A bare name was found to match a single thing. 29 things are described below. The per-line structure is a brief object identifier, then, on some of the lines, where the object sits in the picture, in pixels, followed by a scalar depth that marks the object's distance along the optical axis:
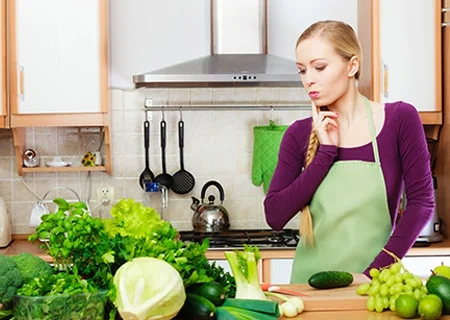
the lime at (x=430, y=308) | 1.83
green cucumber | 2.15
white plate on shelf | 4.36
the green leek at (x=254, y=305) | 1.80
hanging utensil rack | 4.48
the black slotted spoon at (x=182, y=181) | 4.48
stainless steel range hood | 4.17
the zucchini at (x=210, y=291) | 1.80
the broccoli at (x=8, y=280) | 1.69
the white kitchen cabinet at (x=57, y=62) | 4.09
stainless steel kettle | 4.29
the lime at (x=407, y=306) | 1.87
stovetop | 4.02
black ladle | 4.41
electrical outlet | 4.47
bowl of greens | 1.64
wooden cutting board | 1.99
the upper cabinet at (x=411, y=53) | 4.18
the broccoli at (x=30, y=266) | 1.76
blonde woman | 2.57
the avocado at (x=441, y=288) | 1.89
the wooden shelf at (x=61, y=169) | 4.31
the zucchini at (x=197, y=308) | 1.75
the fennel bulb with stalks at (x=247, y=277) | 1.87
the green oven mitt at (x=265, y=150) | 4.39
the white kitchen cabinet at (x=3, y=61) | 4.05
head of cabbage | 1.64
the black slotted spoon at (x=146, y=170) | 4.40
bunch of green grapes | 1.94
